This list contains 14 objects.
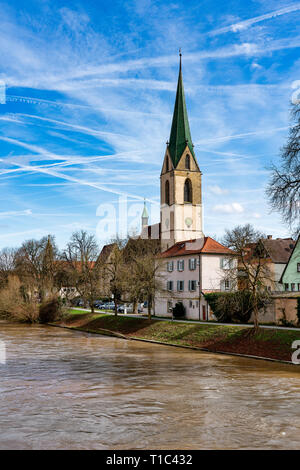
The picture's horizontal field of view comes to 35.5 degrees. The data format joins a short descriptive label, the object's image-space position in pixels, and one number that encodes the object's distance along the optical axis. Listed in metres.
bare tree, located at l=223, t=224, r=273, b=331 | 37.50
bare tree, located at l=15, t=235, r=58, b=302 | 73.76
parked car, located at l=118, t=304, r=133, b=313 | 71.06
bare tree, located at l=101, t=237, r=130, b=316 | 58.84
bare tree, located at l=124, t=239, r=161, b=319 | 53.47
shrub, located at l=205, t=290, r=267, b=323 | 38.83
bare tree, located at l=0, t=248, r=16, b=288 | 111.49
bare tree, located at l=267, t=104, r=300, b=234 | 27.64
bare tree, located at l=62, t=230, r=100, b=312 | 66.81
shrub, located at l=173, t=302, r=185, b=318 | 56.50
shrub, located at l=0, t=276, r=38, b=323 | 68.94
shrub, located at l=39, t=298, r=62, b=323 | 69.25
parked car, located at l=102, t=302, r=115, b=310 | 77.25
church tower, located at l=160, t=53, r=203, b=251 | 99.06
